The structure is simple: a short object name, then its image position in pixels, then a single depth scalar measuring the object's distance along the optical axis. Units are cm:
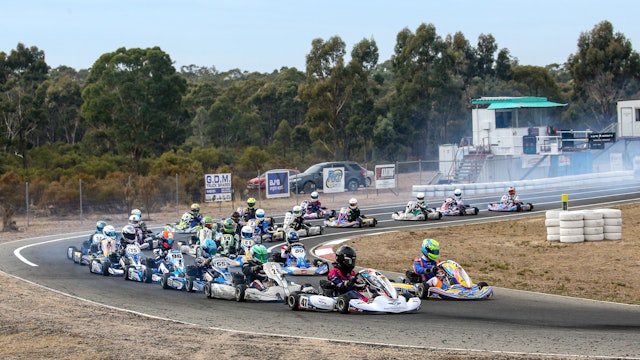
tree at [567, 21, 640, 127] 7694
